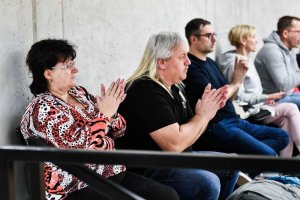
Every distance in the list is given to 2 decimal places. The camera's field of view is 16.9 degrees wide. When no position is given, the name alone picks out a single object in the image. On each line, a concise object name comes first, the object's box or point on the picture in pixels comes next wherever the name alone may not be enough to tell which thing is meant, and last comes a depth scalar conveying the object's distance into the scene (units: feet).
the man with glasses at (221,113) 22.75
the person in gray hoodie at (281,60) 31.40
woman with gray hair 17.23
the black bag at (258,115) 26.73
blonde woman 27.69
